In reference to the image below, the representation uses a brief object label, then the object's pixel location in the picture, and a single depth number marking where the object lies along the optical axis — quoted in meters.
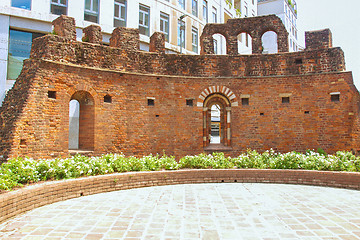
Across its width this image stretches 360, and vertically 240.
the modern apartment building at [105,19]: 15.91
